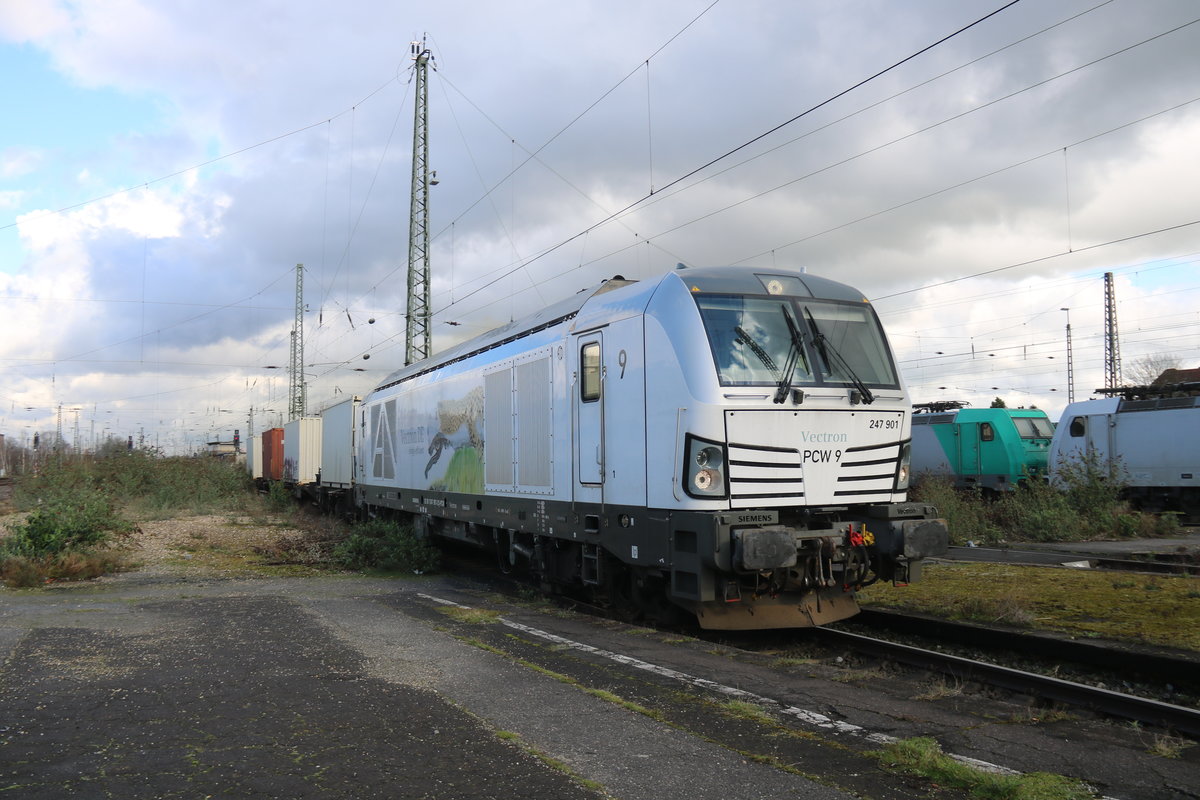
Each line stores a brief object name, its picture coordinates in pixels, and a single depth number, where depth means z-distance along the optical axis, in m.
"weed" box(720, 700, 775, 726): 5.43
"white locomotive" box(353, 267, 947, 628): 7.50
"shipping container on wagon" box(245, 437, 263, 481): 41.89
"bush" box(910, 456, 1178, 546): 17.12
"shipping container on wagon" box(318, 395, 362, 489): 22.28
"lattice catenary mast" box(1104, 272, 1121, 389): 42.69
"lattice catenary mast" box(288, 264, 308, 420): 49.69
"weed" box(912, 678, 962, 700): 6.22
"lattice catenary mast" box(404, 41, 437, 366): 24.12
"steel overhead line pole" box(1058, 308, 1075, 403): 47.03
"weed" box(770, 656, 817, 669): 7.18
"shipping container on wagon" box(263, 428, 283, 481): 35.75
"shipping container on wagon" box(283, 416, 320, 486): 29.23
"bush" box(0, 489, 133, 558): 13.02
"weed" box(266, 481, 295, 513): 29.67
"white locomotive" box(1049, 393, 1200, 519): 20.23
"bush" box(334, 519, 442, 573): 14.14
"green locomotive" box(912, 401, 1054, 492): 24.14
